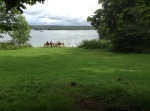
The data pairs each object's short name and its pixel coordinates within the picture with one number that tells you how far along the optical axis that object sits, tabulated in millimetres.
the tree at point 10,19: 21580
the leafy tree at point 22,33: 23840
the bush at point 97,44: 17371
